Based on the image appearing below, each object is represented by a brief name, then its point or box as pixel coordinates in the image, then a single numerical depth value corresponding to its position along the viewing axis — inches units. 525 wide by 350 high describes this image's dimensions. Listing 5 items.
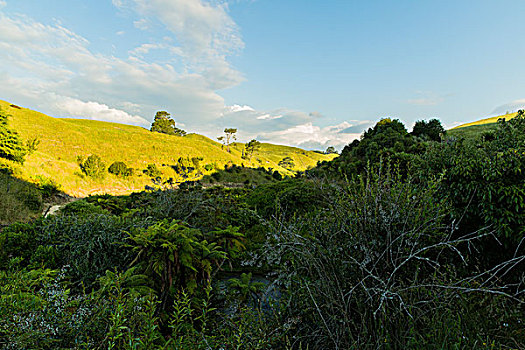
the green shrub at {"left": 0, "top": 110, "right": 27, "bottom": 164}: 633.0
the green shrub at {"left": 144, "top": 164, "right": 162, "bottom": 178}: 1184.9
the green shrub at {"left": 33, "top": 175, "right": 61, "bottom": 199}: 608.7
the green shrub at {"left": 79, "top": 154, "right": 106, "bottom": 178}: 959.0
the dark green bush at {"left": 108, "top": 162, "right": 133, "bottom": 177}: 1077.1
